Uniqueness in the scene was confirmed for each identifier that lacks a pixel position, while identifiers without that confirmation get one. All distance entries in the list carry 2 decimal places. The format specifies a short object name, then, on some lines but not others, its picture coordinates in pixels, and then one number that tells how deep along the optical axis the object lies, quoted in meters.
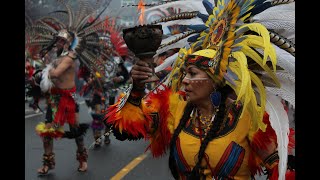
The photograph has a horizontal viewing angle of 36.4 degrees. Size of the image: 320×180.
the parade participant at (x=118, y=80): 9.71
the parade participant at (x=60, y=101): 6.92
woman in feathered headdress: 2.88
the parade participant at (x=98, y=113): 9.29
